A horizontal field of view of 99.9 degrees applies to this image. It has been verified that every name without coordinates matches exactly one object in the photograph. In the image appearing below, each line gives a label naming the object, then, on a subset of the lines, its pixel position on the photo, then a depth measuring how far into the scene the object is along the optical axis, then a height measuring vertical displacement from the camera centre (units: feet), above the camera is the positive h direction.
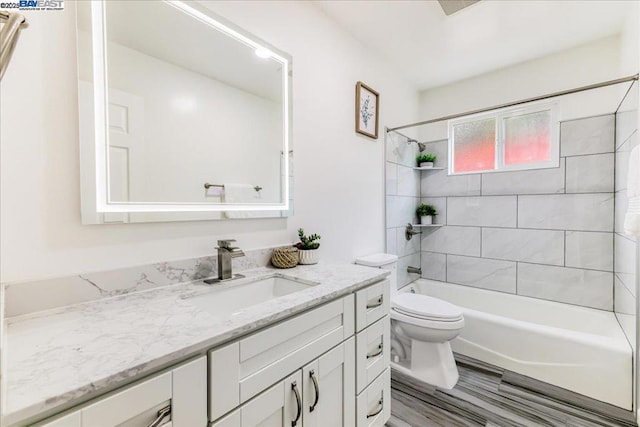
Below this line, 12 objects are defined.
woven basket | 4.64 -0.87
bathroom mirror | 3.08 +1.31
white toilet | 5.90 -2.92
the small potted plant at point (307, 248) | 4.93 -0.76
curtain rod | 5.18 +2.50
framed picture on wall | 6.77 +2.59
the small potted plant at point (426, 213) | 9.50 -0.20
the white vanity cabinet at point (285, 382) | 1.90 -1.64
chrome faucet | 3.87 -0.70
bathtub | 5.29 -3.15
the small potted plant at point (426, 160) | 9.52 +1.68
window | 7.95 +2.14
